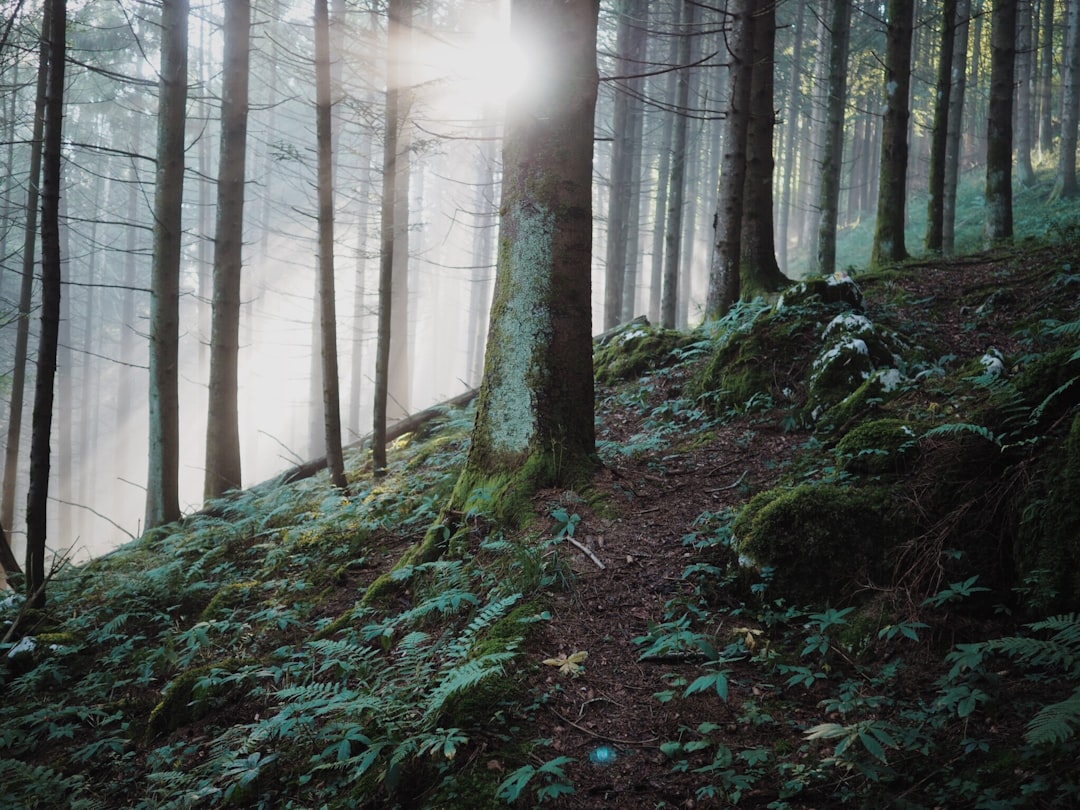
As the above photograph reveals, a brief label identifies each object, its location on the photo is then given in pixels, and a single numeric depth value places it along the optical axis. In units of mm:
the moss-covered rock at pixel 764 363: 6734
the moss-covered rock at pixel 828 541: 3596
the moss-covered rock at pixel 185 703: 4051
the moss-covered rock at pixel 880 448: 4020
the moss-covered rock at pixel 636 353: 9078
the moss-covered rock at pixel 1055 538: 2912
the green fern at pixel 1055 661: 1964
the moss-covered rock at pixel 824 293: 7507
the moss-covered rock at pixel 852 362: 5961
